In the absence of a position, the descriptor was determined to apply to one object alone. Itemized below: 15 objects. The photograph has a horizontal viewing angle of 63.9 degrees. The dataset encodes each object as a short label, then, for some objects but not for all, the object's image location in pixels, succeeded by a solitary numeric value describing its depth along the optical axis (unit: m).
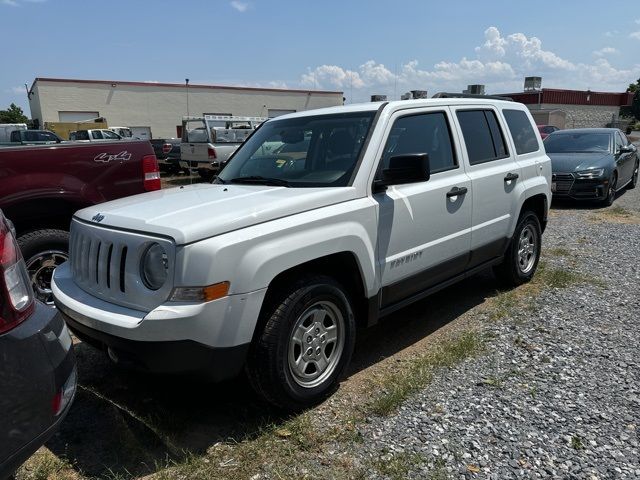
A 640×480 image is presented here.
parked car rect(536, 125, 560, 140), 27.35
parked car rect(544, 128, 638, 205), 10.90
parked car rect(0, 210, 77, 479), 1.89
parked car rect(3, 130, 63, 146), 21.38
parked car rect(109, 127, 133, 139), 28.50
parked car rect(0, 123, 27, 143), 24.67
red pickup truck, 4.43
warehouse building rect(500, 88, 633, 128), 42.16
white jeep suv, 2.69
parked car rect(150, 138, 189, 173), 19.61
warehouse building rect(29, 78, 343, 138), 37.41
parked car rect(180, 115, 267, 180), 15.91
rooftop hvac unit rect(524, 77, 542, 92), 33.66
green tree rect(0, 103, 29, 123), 61.87
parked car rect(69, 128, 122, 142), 24.94
